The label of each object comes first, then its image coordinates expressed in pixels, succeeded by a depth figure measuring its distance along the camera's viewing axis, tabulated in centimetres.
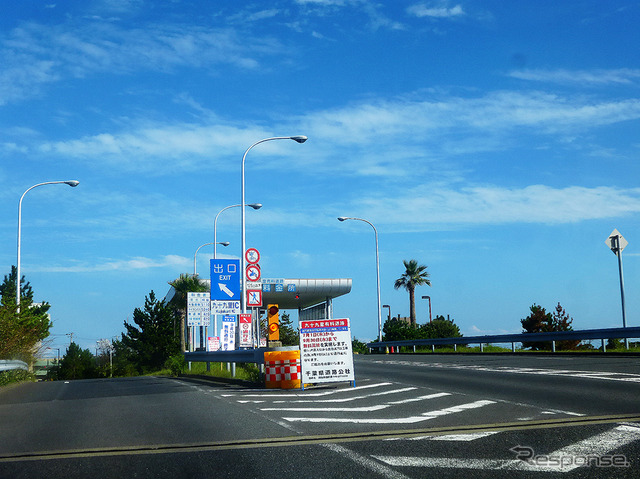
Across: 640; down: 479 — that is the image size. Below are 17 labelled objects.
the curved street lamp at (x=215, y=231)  4172
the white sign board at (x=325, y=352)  1730
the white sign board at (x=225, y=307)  2950
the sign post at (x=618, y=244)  2856
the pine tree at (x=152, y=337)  7862
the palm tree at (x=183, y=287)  6856
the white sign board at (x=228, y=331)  3297
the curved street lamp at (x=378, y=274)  5081
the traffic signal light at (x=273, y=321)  2262
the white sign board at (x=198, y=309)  3959
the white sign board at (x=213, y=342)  3831
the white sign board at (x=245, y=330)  2631
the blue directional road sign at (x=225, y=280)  2812
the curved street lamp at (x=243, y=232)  2566
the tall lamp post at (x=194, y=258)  5431
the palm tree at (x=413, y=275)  8025
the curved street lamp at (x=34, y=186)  3687
